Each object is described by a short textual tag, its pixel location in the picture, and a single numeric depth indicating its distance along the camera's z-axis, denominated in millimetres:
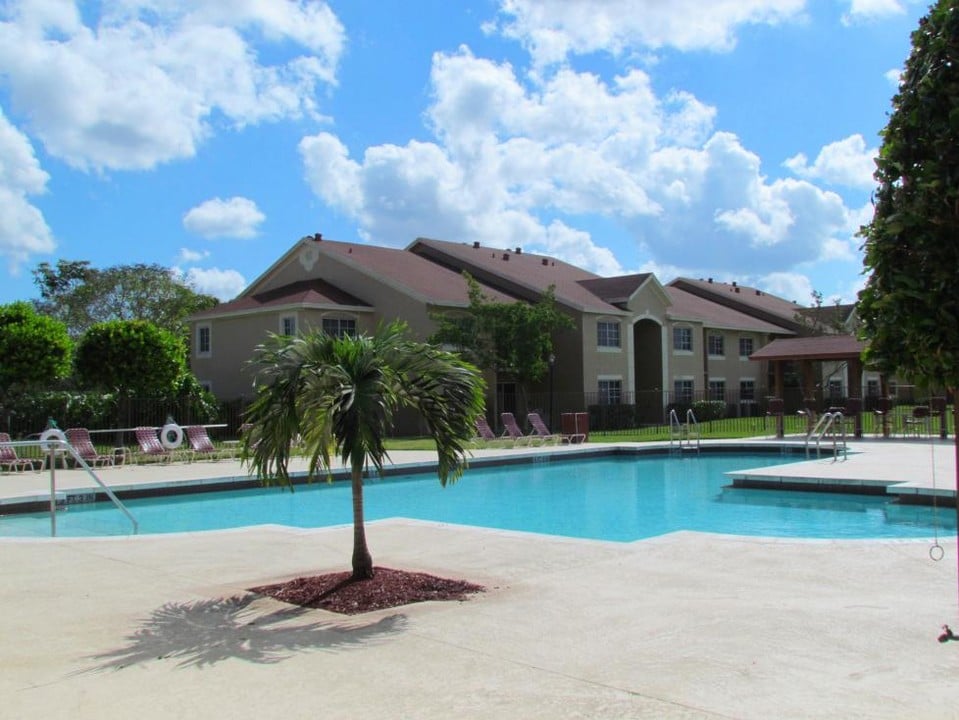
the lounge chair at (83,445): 20500
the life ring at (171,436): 22531
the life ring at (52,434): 19334
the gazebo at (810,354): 29531
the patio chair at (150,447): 21953
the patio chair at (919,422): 26844
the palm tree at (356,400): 7074
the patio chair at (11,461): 19516
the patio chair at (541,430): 27297
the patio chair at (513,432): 26453
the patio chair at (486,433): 26702
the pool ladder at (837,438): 19466
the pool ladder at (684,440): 24836
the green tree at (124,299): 45812
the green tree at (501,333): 30984
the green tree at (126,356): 27141
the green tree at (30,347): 23844
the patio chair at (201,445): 22672
